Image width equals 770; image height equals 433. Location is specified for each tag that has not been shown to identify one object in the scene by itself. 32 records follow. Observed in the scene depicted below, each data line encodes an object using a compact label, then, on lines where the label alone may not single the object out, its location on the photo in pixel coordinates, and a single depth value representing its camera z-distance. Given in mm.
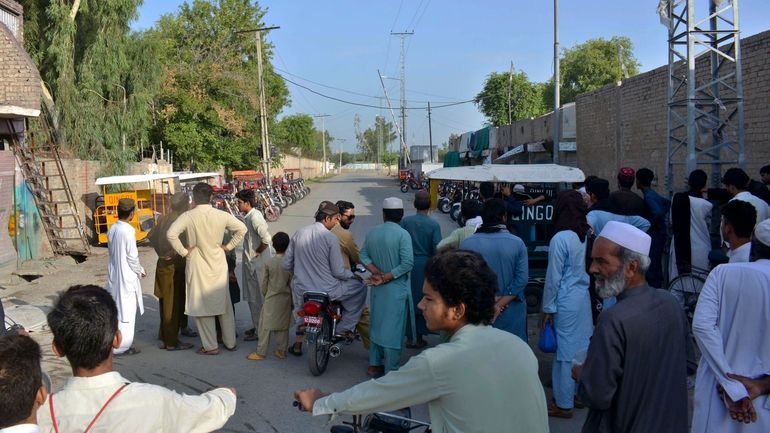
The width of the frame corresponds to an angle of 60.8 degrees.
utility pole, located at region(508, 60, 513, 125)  41556
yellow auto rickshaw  16203
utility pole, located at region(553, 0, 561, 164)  19609
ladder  14594
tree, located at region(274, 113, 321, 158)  71000
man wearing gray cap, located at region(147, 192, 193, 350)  7395
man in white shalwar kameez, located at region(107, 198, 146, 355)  7043
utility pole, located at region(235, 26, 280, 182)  30453
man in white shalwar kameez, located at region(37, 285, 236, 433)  2301
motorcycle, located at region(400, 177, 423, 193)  41812
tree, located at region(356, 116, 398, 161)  138638
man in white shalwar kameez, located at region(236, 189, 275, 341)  7617
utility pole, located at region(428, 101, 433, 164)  57438
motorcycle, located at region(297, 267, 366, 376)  6188
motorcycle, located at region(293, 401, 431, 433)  2791
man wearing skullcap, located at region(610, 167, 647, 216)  6523
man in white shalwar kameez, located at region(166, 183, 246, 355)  6988
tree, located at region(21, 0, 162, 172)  18688
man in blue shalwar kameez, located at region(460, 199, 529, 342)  5238
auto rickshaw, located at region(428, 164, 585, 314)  8352
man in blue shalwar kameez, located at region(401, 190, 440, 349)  6852
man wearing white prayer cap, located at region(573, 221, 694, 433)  2752
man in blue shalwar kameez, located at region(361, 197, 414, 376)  5949
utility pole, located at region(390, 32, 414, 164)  58719
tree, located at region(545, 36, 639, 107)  52062
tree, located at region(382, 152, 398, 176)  106812
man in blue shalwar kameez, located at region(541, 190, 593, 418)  5180
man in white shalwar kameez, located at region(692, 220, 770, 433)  3293
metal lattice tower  10000
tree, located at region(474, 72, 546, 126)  45344
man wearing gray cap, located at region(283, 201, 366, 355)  6504
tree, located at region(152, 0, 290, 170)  32688
